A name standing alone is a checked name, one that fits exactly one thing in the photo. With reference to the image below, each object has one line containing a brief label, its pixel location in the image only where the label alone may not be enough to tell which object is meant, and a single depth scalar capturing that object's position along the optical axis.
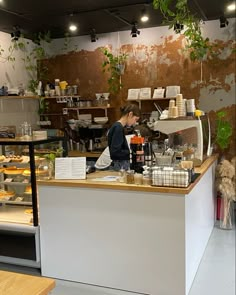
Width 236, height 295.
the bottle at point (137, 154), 2.99
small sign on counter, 3.11
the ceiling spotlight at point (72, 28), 5.27
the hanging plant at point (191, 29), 4.23
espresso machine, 3.49
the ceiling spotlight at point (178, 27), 4.46
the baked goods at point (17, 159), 3.44
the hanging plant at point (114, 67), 5.43
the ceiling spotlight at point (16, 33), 5.07
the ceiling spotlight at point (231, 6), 4.29
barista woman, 3.68
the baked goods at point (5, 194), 3.57
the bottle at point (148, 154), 3.13
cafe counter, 2.68
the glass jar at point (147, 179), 2.80
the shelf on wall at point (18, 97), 4.94
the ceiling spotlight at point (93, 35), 5.44
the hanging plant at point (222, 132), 4.60
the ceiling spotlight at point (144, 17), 4.52
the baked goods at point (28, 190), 3.41
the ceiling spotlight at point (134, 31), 5.03
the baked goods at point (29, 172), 3.27
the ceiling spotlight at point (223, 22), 4.66
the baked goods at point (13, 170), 3.49
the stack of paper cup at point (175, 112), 3.48
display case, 3.16
